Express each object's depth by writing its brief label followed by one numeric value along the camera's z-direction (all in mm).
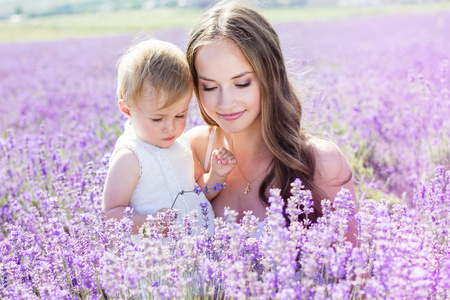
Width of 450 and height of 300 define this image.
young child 2223
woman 2330
